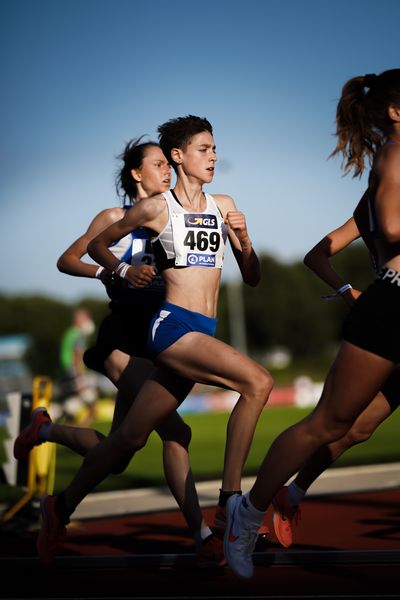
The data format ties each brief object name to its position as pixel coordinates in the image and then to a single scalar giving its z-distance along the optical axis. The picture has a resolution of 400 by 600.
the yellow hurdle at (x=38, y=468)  14.91
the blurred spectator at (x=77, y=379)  31.36
